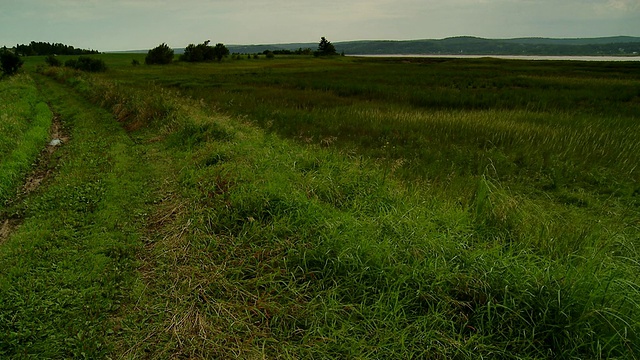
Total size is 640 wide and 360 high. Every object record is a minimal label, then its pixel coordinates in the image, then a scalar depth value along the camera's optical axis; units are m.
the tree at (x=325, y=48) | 100.93
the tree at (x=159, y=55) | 63.47
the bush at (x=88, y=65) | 47.31
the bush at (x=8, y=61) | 36.94
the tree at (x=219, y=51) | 74.67
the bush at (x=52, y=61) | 50.59
